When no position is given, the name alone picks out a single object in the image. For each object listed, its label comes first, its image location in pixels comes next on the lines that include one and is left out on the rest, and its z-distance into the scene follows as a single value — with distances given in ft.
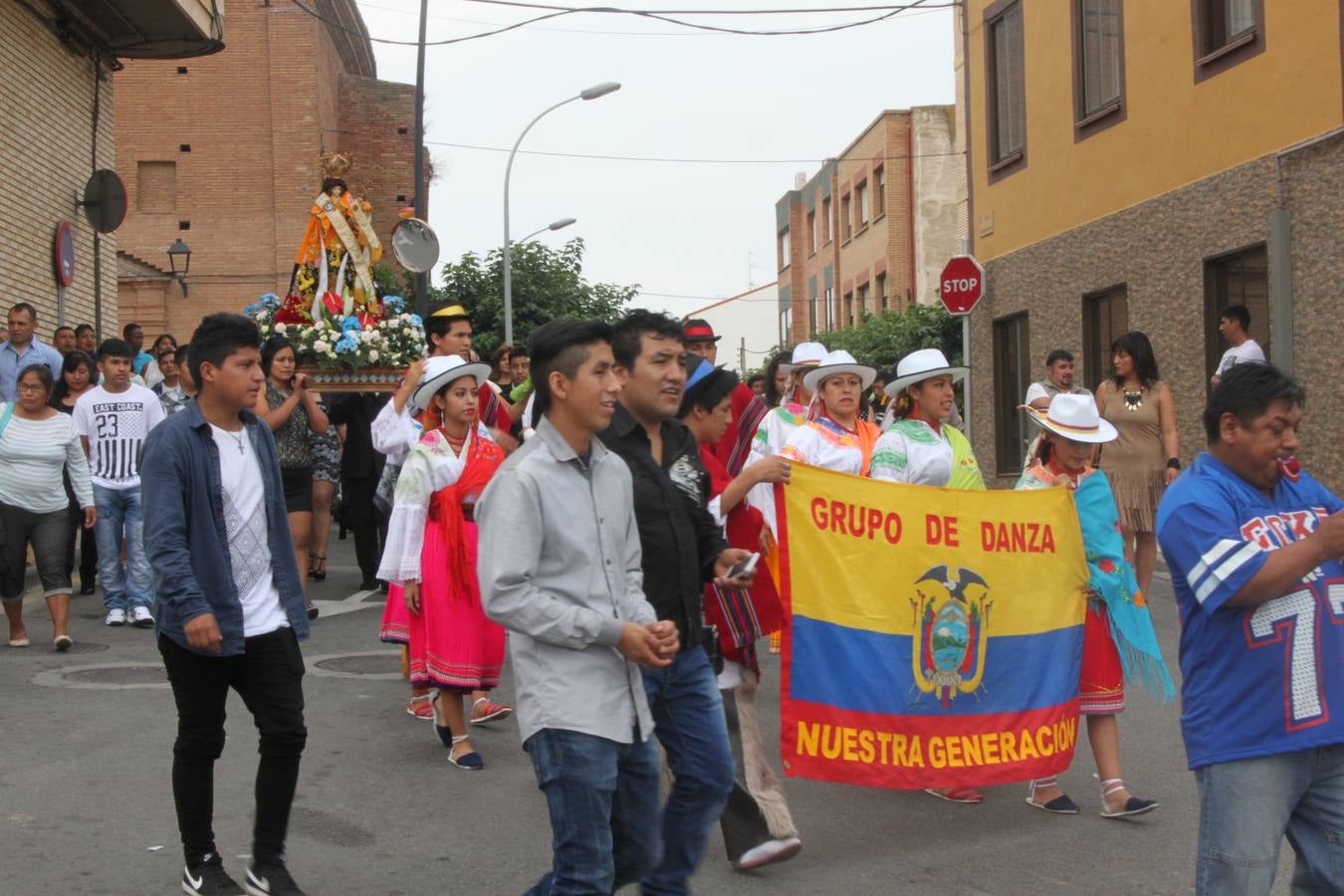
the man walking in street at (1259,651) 12.66
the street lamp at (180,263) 134.92
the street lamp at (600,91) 106.83
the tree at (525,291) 135.64
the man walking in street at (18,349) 44.88
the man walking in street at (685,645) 14.97
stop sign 60.59
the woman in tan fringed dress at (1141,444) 38.40
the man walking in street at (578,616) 12.99
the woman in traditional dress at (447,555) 24.07
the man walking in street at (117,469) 37.93
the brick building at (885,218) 145.69
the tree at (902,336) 117.08
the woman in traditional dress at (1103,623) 21.11
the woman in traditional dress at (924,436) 23.36
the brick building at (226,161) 140.46
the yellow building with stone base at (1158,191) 47.37
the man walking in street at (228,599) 16.65
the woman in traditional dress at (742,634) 18.40
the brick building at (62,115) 56.13
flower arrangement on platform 41.81
